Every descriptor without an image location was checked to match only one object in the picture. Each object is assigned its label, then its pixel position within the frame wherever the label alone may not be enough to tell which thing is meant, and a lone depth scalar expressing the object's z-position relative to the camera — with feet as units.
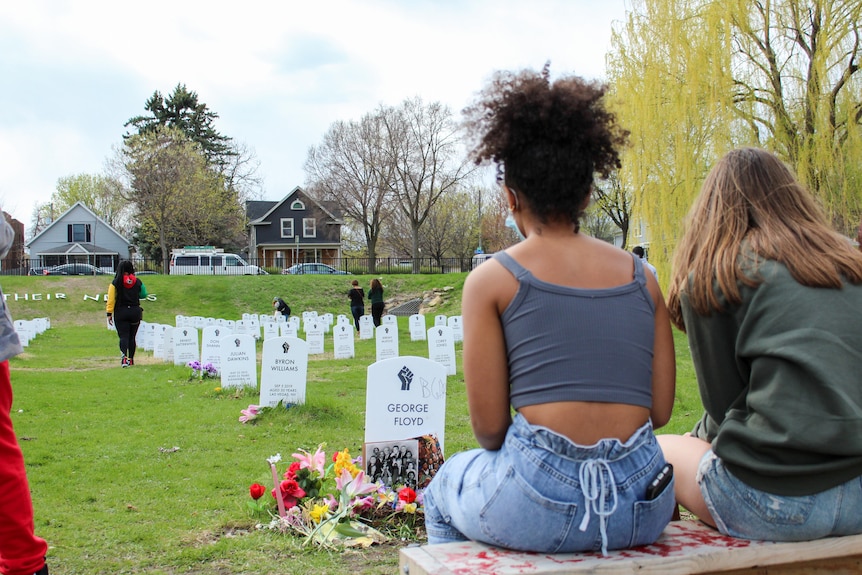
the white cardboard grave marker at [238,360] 37.40
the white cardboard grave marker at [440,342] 44.86
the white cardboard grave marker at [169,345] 54.34
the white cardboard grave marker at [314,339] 62.13
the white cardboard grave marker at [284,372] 29.96
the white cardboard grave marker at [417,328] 70.38
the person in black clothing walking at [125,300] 46.52
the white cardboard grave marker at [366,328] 75.82
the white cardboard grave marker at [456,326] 61.88
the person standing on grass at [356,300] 81.25
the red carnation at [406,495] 16.34
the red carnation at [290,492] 16.33
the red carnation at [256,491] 16.53
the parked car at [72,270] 167.22
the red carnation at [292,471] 16.80
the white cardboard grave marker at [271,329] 63.27
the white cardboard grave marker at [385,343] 51.34
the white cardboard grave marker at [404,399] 18.35
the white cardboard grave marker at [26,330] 68.49
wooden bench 7.22
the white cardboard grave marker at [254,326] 69.91
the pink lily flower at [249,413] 29.60
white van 158.71
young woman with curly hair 7.16
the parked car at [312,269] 163.32
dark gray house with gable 214.28
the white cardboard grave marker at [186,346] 50.90
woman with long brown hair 7.36
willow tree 53.93
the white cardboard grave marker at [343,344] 58.49
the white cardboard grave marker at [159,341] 57.47
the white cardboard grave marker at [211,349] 43.98
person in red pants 10.39
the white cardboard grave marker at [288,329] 57.88
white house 215.31
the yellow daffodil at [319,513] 15.64
